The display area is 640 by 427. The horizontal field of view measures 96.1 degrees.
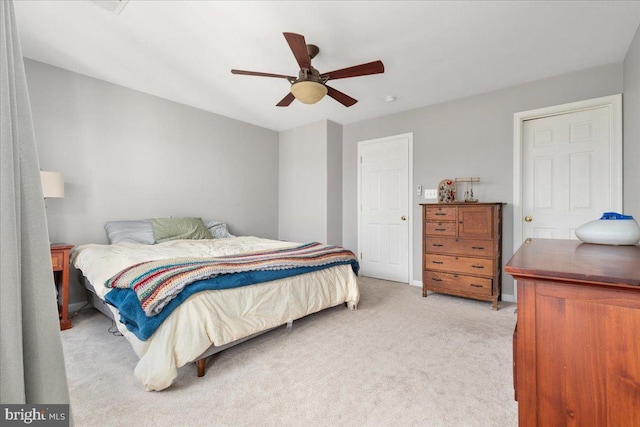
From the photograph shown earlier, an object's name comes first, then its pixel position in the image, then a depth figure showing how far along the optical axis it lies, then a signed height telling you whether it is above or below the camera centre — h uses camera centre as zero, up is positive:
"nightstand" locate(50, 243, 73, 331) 2.50 -0.53
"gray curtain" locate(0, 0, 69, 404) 0.54 -0.10
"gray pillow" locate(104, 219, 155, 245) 3.07 -0.26
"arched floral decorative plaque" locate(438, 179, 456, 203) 3.61 +0.06
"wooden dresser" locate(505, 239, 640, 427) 0.76 -0.43
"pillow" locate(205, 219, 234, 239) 3.87 -0.34
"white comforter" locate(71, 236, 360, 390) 1.64 -0.73
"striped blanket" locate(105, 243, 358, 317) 1.63 -0.44
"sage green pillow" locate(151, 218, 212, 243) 3.30 -0.28
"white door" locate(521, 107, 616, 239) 2.88 +0.20
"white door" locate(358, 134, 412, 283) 4.13 -0.14
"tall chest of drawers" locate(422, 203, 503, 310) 3.06 -0.61
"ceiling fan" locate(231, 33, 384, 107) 2.15 +1.00
